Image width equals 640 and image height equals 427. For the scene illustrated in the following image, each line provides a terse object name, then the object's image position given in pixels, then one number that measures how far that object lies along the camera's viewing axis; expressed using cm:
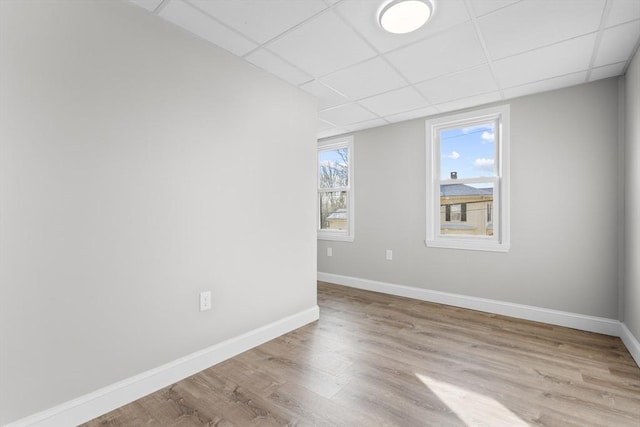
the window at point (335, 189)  464
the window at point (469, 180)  335
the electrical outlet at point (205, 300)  216
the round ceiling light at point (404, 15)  180
